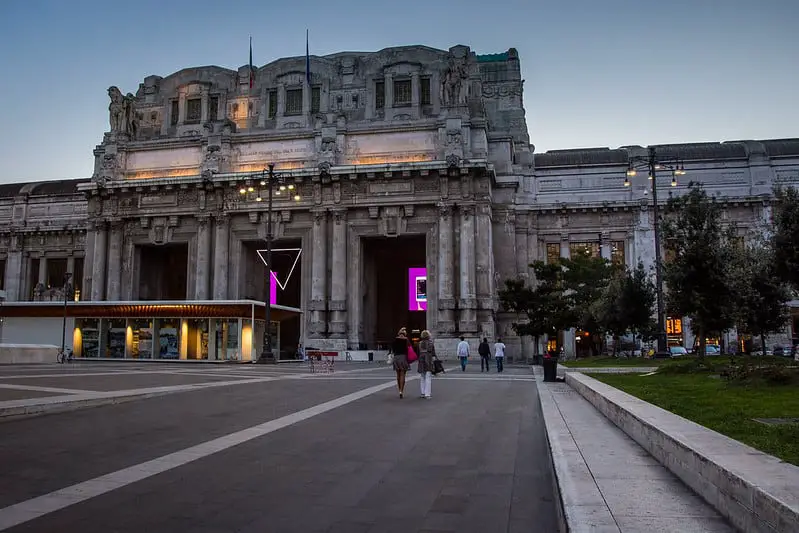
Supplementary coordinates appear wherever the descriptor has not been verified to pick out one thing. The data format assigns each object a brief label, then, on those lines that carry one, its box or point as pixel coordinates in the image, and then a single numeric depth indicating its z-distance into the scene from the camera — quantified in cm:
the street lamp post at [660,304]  2709
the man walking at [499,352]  3056
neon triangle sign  4985
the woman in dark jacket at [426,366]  1562
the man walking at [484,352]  3136
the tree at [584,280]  4331
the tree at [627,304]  3241
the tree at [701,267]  2156
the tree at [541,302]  4094
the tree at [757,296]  2195
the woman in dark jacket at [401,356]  1560
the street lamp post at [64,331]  3981
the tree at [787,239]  1502
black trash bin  2144
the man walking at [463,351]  3195
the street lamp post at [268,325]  3431
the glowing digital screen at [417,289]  4819
